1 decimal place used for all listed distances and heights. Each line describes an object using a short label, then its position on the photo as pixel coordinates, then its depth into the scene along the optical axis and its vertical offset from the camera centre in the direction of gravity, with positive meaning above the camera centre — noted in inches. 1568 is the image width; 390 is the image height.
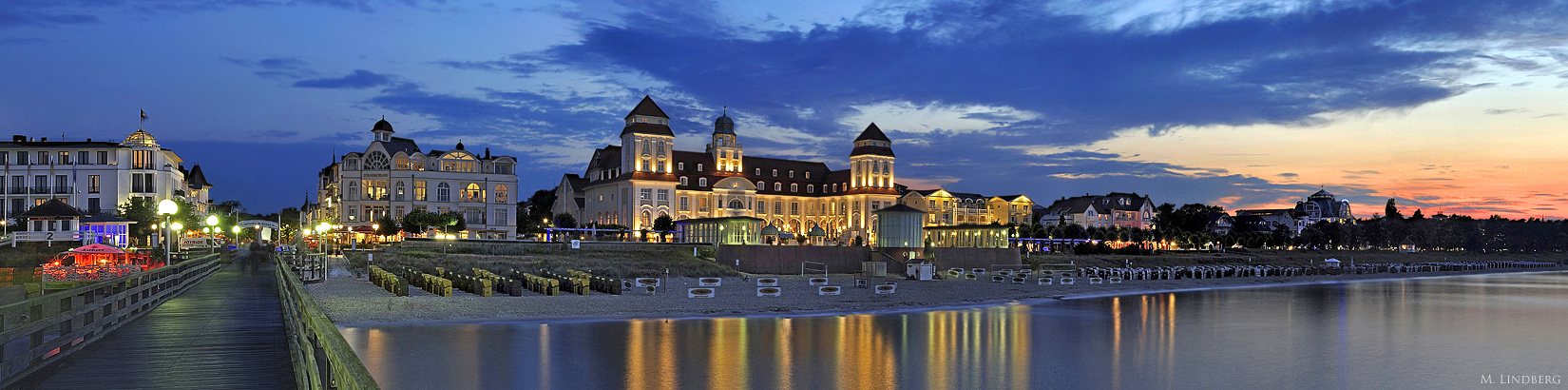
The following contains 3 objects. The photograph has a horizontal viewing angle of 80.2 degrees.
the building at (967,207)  4690.0 +34.3
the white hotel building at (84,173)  3316.9 +161.0
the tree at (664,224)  3695.9 -37.5
